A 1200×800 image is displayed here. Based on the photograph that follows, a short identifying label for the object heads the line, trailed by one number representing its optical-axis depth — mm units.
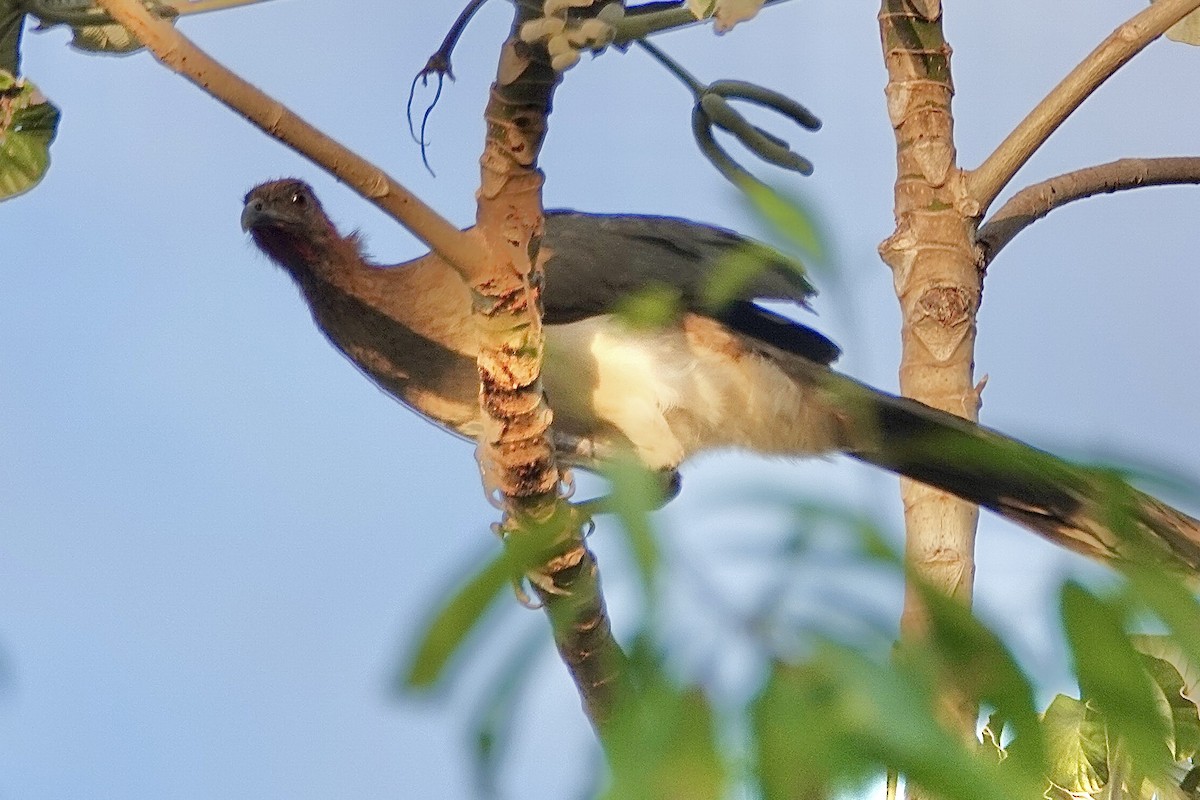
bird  11425
